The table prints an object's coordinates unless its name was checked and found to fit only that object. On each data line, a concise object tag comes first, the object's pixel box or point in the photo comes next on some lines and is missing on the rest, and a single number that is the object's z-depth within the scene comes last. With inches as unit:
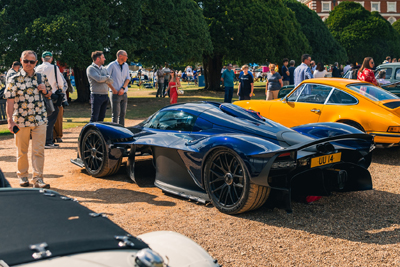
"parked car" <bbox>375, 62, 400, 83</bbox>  566.6
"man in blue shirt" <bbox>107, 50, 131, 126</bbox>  392.8
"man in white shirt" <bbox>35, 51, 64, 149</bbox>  365.1
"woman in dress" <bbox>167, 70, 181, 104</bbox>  629.3
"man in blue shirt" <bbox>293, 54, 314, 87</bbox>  497.4
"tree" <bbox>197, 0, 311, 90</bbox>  1127.6
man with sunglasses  236.2
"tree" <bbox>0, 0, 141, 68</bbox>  714.2
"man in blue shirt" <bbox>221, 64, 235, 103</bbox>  646.5
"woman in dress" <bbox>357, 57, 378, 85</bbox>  418.0
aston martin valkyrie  183.8
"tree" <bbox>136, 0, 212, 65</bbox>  854.5
